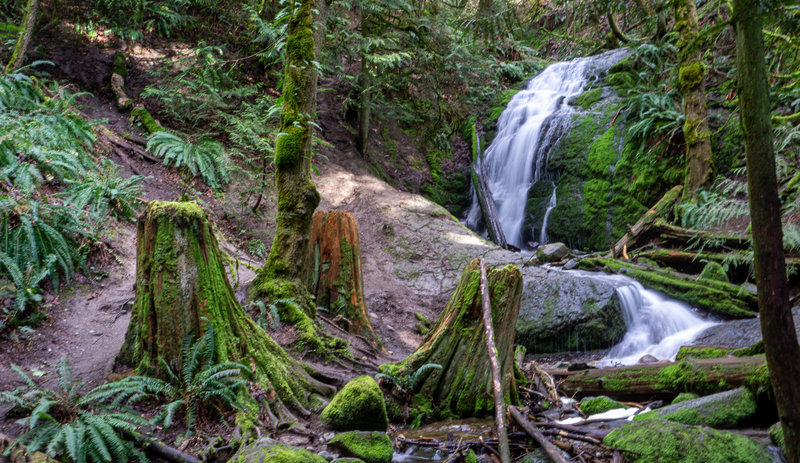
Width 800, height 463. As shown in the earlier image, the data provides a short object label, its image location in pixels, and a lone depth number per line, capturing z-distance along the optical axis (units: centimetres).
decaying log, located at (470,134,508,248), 1298
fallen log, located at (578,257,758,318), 711
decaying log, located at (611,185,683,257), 992
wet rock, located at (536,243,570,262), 1020
